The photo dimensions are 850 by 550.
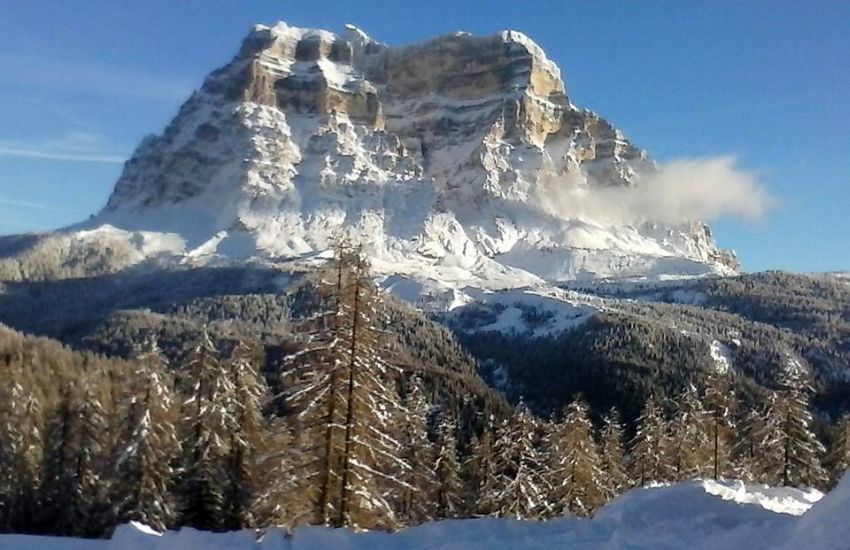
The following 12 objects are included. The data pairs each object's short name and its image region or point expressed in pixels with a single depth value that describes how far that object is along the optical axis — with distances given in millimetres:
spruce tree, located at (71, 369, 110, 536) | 33938
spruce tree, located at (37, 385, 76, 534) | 35969
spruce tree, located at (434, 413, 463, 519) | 41188
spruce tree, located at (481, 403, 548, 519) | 32844
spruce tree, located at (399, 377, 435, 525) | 38031
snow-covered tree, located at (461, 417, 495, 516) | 41834
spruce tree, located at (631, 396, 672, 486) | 37125
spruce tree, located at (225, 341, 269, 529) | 32062
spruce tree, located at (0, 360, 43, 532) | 36166
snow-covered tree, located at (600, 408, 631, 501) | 37700
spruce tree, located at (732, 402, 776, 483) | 35000
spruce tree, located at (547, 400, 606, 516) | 33438
